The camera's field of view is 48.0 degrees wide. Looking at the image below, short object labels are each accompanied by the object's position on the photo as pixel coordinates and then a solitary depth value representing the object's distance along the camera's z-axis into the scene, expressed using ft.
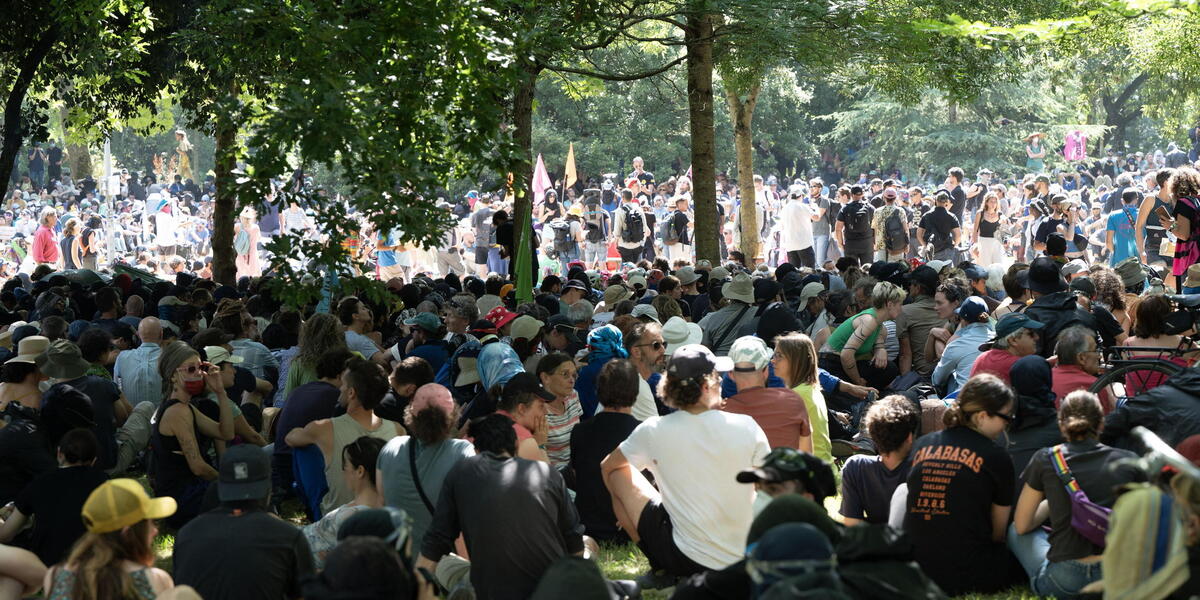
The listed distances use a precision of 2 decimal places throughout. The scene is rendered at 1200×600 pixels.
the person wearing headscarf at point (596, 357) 29.01
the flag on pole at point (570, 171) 108.78
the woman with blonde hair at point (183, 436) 27.40
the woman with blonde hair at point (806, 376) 25.79
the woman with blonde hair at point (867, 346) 34.06
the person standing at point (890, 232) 67.56
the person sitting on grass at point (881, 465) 22.08
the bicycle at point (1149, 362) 25.63
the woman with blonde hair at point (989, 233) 67.26
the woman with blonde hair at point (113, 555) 15.97
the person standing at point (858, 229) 68.39
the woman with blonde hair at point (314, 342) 29.73
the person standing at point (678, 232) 81.10
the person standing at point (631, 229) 80.43
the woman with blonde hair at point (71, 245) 81.97
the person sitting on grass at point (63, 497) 22.03
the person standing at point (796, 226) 74.64
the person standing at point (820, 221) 77.36
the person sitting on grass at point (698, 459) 19.86
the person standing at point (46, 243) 82.74
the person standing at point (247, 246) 83.49
